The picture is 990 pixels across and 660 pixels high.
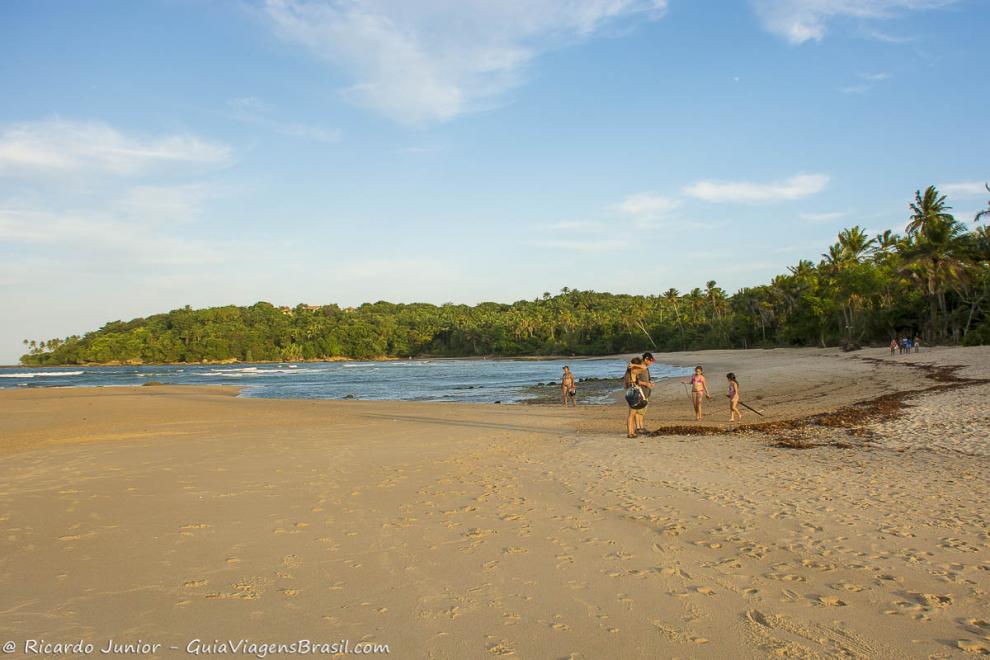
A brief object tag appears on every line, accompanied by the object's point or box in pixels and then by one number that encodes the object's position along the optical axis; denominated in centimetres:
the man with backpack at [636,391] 1199
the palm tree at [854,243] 5947
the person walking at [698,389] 1448
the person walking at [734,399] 1415
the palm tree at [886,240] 6062
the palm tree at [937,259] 4362
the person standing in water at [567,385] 2050
